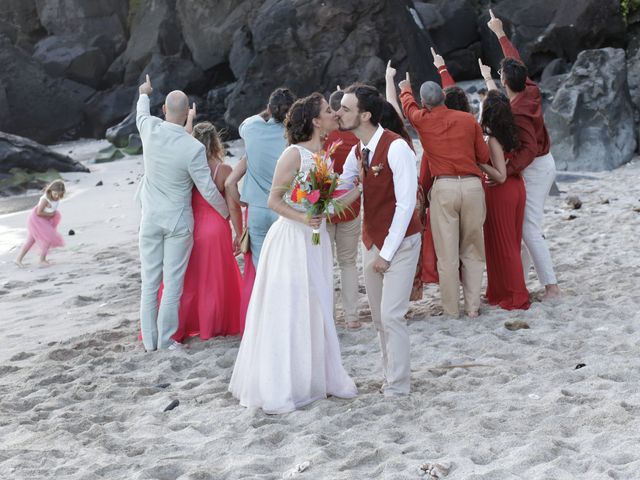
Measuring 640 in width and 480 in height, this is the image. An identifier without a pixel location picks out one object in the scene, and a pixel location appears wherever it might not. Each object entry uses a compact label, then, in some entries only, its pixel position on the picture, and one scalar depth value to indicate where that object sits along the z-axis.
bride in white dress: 5.08
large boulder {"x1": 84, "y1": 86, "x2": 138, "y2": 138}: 26.62
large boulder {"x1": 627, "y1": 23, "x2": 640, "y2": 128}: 15.05
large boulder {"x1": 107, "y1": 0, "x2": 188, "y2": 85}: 27.42
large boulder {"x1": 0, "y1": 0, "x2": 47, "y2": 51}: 31.58
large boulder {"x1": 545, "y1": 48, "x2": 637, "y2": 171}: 13.53
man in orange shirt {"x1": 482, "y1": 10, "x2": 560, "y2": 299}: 6.90
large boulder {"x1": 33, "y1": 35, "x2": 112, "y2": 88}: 28.38
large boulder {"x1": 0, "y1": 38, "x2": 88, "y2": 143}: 26.05
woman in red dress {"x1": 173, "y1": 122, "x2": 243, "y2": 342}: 6.68
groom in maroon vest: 4.88
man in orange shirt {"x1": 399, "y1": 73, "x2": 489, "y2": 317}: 6.41
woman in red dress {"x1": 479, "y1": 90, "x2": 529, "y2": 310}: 6.74
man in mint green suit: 6.29
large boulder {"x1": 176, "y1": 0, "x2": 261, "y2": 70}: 25.23
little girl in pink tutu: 10.12
